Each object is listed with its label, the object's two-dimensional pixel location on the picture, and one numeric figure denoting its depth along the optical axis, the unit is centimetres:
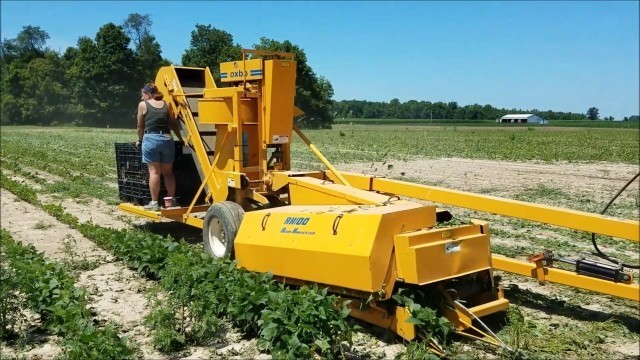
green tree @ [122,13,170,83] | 7288
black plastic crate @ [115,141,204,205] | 901
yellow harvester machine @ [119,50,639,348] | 463
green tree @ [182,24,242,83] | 5500
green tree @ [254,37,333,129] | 7550
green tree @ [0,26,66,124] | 7756
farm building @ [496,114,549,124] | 13156
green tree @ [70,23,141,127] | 7306
